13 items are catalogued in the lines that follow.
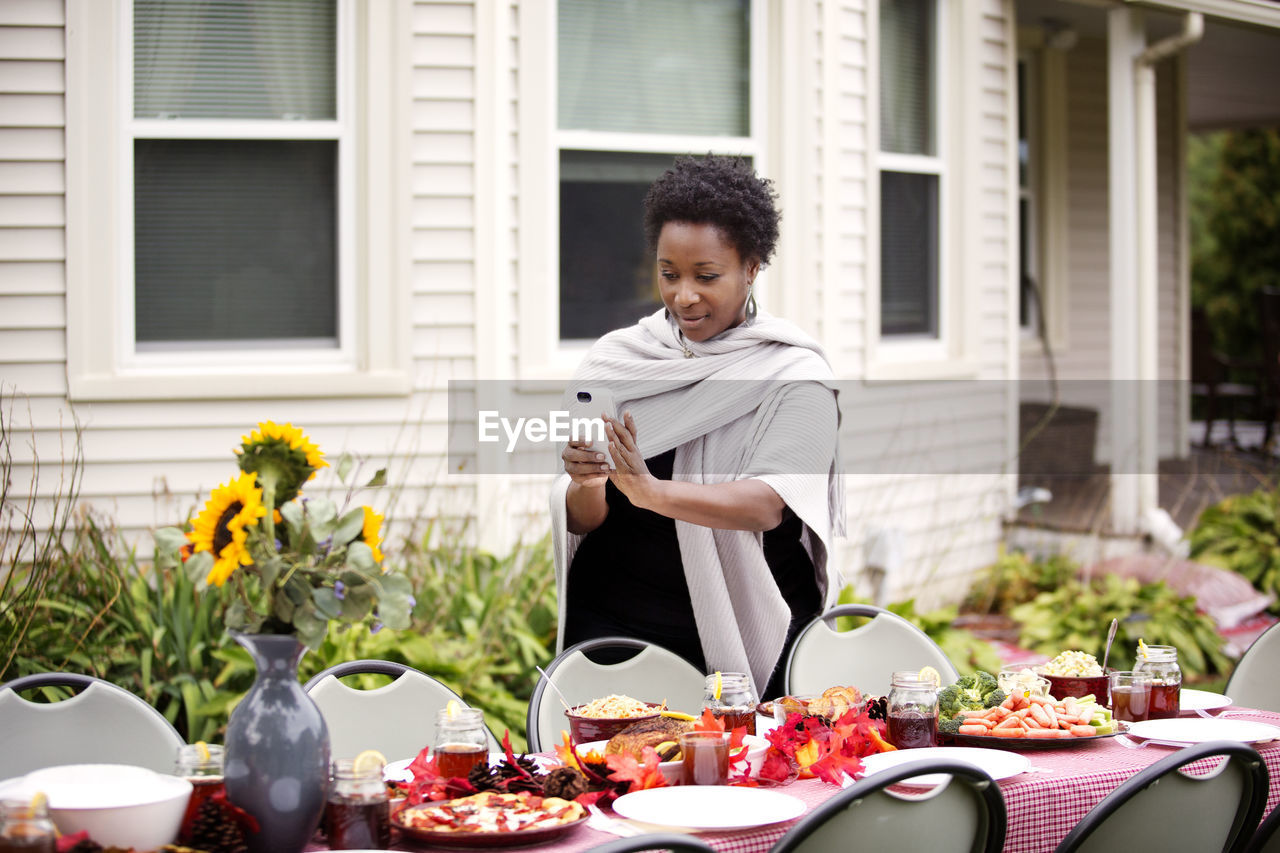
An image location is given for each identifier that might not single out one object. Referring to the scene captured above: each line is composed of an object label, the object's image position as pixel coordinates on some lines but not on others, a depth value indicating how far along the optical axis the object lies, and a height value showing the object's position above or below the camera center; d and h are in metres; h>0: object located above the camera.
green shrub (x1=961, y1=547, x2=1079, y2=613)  7.05 -0.86
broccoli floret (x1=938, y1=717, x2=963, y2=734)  2.68 -0.63
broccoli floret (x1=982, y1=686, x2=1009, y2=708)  2.86 -0.60
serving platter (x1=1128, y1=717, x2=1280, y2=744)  2.72 -0.66
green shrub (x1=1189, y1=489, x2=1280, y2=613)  7.18 -0.66
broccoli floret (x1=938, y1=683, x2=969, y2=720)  2.78 -0.60
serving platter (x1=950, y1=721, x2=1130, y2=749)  2.63 -0.65
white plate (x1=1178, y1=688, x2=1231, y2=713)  3.07 -0.67
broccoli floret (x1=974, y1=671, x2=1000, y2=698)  2.88 -0.58
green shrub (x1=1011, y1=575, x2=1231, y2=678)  5.98 -0.95
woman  3.12 -0.09
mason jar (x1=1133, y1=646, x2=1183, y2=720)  2.90 -0.58
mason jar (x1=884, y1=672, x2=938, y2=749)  2.58 -0.58
